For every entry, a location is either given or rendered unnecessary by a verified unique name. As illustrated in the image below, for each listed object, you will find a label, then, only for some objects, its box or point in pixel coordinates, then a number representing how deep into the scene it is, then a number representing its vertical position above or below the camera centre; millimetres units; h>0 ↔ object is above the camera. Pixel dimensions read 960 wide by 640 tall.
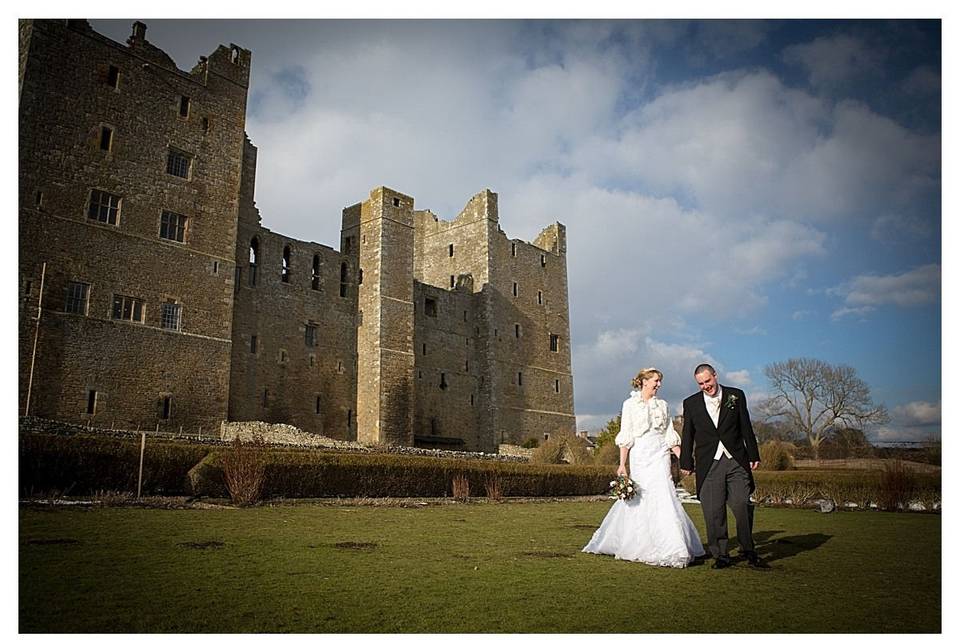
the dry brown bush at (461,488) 17406 -2077
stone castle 23688 +4653
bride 7430 -996
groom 7402 -438
